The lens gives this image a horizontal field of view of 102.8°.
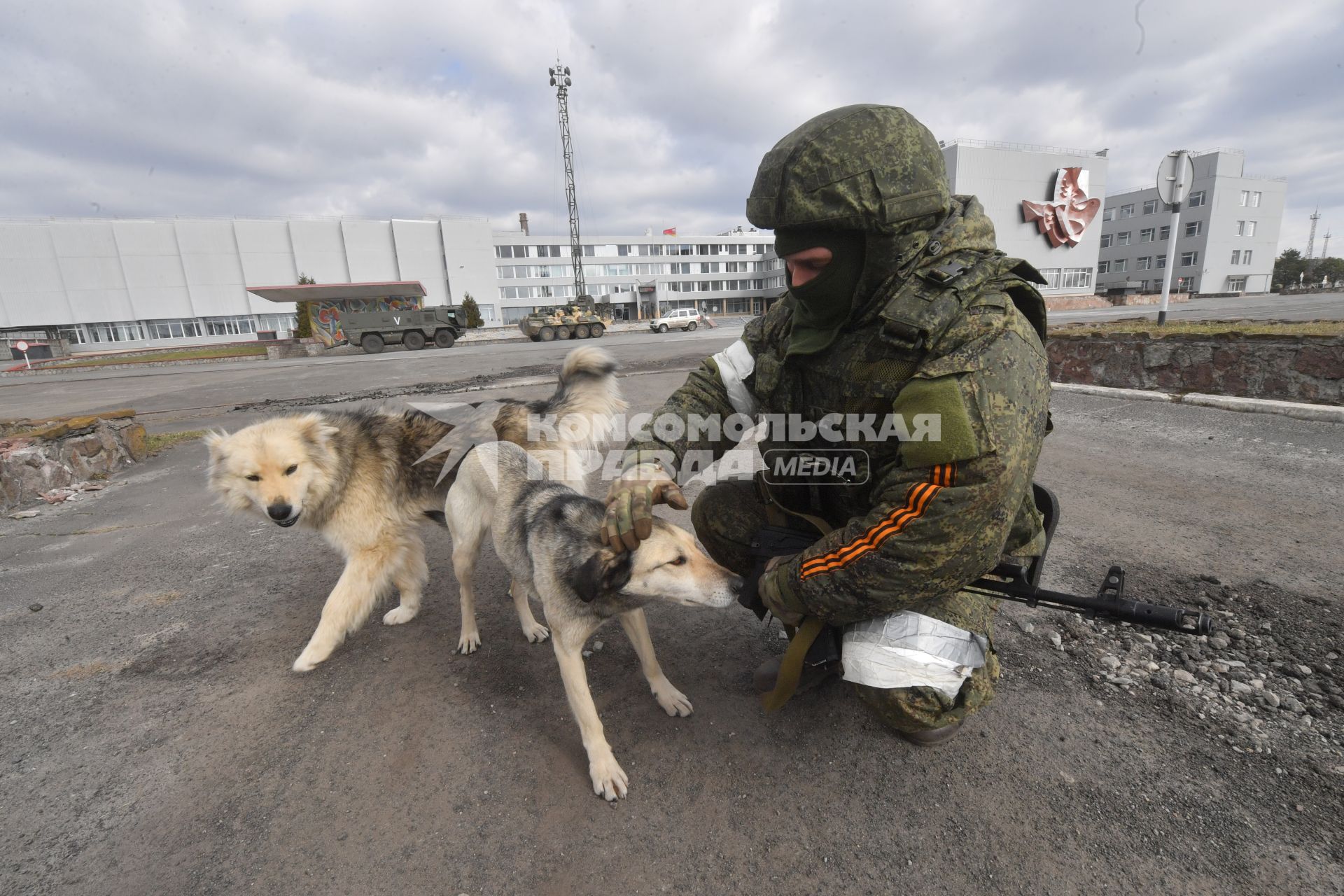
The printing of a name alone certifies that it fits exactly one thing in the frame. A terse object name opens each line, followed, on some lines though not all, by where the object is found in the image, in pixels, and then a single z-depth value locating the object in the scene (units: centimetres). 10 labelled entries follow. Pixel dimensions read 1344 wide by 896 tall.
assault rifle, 163
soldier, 162
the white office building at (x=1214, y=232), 4669
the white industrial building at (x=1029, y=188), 3753
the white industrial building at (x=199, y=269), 4416
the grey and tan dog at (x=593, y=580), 198
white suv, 3497
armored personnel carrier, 3045
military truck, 2706
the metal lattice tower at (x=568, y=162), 5119
